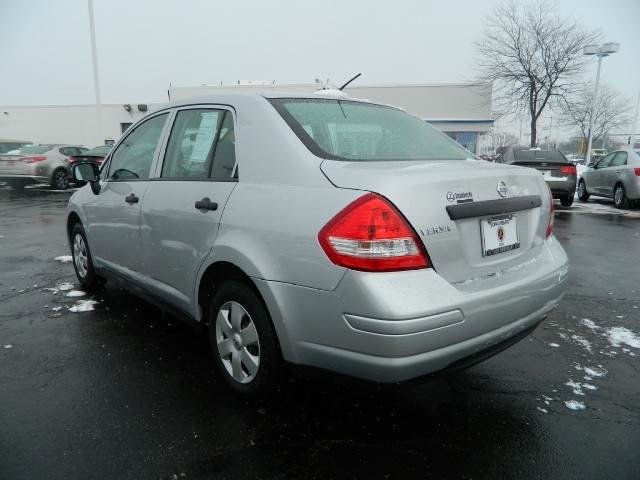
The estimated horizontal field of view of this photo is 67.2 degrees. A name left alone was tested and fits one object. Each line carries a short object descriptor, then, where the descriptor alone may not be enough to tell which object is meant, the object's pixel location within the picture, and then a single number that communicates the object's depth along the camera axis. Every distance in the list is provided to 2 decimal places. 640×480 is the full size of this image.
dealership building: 27.89
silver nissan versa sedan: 1.95
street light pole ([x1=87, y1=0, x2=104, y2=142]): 24.44
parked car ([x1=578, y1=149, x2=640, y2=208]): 11.38
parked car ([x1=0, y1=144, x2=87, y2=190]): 16.20
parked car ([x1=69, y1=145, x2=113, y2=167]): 16.80
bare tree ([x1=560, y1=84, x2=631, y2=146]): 37.92
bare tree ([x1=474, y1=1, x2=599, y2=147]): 20.89
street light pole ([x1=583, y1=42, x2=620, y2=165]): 21.11
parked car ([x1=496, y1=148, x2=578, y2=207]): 11.59
